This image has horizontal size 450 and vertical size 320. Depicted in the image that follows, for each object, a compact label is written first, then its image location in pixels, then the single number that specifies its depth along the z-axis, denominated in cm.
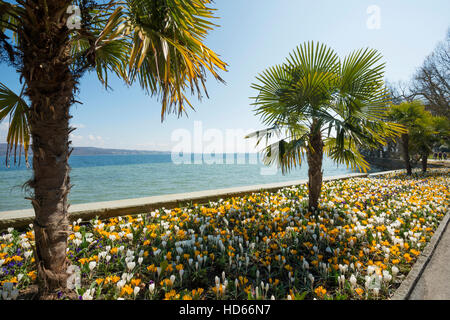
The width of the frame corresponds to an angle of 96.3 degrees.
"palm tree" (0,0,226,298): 162
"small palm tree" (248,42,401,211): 384
